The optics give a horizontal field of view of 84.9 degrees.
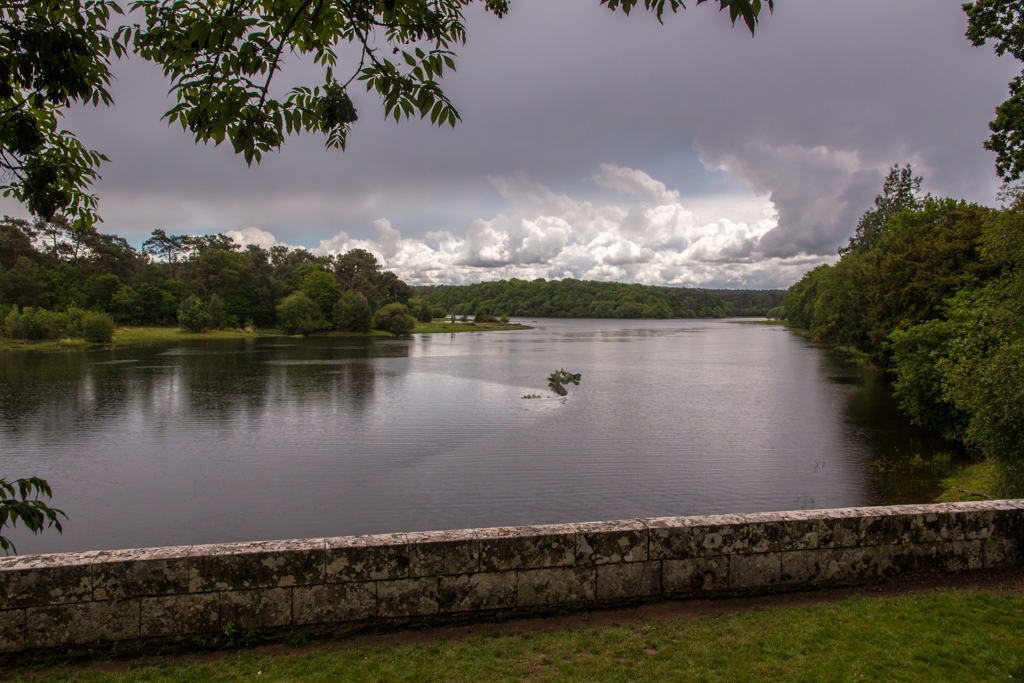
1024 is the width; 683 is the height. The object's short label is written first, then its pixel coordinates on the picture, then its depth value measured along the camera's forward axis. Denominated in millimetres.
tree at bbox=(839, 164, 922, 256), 63000
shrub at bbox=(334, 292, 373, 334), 91312
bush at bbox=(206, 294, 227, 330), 82650
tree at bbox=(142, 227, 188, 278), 99062
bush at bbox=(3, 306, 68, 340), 59819
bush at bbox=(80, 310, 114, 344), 63562
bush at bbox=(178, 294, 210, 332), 79938
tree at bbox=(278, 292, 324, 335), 87688
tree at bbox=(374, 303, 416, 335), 95312
